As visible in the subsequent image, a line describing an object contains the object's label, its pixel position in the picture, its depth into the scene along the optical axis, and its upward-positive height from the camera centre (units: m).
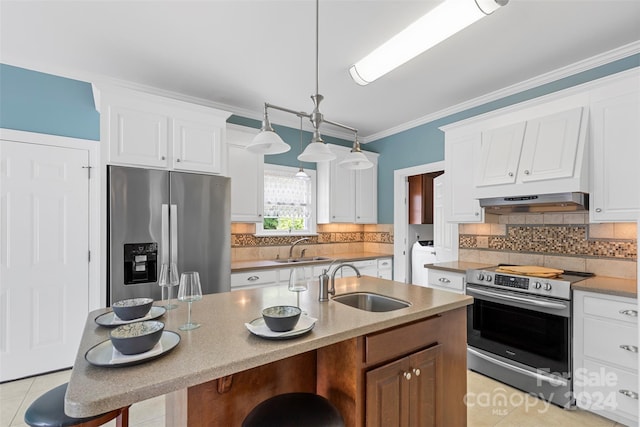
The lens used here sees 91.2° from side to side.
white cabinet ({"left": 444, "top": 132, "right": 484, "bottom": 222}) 3.16 +0.40
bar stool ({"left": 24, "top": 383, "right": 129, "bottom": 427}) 1.21 -0.79
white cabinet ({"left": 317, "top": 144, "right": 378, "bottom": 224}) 4.40 +0.32
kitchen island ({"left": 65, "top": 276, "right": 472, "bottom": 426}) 0.96 -0.52
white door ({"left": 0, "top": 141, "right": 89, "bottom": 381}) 2.62 -0.37
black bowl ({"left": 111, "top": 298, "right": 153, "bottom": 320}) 1.40 -0.43
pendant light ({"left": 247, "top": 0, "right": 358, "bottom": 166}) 1.76 +0.41
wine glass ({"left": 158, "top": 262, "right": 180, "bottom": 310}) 1.44 -0.29
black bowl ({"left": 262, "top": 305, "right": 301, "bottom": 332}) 1.25 -0.43
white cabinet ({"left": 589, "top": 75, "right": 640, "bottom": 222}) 2.22 +0.46
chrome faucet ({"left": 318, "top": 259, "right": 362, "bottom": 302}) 1.82 -0.42
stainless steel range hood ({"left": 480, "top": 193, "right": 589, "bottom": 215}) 2.42 +0.10
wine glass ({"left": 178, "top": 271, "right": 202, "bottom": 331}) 1.36 -0.33
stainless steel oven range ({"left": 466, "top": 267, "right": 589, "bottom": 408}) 2.31 -0.95
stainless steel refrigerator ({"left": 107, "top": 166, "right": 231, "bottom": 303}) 2.52 -0.12
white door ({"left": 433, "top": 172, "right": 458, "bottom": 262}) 3.81 -0.21
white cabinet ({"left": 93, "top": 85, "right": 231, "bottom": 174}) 2.62 +0.76
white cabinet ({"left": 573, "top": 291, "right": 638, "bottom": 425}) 2.05 -0.96
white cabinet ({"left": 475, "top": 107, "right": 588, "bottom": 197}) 2.45 +0.49
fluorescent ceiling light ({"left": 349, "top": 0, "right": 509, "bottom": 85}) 1.68 +1.13
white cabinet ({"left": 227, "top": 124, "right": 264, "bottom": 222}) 3.57 +0.45
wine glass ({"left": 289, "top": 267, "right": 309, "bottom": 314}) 1.62 -0.35
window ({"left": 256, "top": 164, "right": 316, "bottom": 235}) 4.17 +0.17
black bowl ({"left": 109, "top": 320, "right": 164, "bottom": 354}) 1.04 -0.43
